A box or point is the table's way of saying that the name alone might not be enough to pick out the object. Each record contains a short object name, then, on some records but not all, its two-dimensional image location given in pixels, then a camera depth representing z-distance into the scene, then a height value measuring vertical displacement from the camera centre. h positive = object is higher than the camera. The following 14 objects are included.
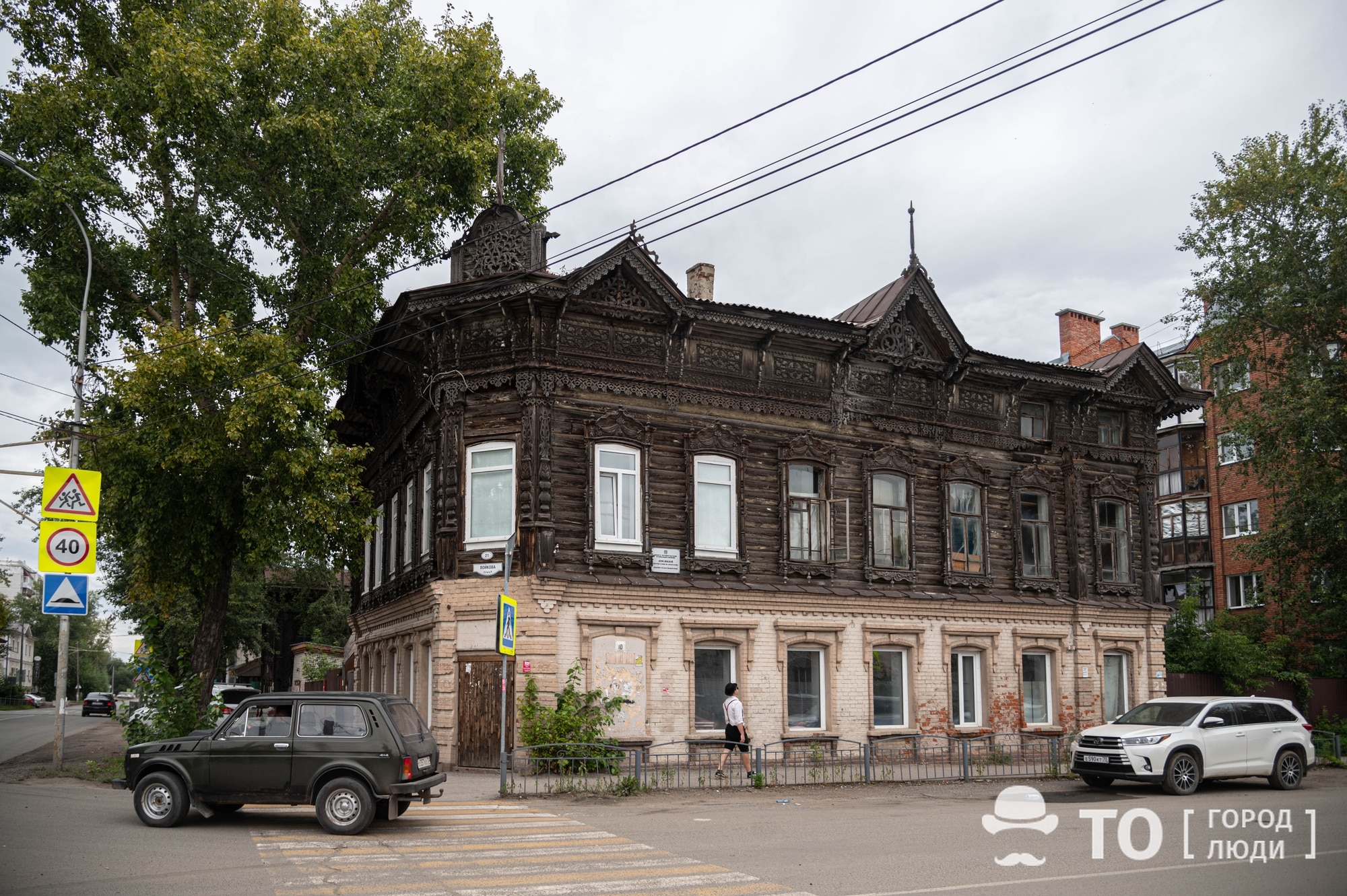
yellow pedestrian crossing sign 17.25 -0.27
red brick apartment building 42.69 +4.36
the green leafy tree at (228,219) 21.84 +9.17
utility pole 20.06 -0.30
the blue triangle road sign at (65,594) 18.83 +0.28
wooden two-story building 21.39 +2.26
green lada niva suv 12.84 -1.85
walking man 19.67 -2.03
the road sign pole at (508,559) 17.31 +0.82
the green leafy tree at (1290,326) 30.08 +8.24
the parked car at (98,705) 59.62 -5.23
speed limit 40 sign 19.08 +1.12
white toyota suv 18.19 -2.37
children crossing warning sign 19.05 +2.05
